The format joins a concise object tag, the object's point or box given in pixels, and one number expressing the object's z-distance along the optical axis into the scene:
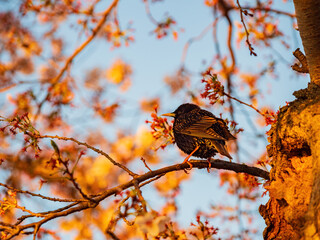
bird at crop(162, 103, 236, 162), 7.08
